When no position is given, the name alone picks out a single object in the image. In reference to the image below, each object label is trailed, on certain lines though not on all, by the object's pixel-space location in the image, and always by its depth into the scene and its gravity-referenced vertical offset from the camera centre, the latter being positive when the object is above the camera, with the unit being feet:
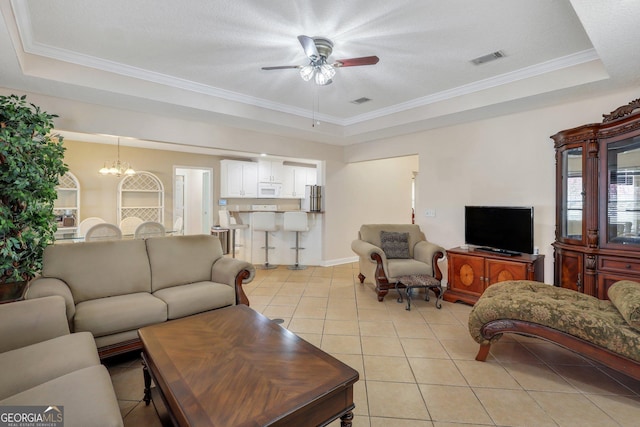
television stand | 11.10 -2.23
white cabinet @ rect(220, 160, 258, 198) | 25.30 +2.87
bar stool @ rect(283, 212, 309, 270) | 19.11 -0.60
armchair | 13.30 -1.91
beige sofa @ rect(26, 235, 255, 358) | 7.79 -2.23
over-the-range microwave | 26.48 +2.00
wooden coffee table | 4.23 -2.74
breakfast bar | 20.27 -2.19
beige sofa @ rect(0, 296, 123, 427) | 4.05 -2.62
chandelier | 18.63 +2.89
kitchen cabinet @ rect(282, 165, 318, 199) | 27.81 +3.11
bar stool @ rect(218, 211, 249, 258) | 21.43 -0.99
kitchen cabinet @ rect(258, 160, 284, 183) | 26.45 +3.74
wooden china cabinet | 9.01 +0.39
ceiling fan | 7.97 +4.15
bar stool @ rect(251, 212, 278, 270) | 19.35 -0.58
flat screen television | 11.39 -0.55
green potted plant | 8.31 +0.66
